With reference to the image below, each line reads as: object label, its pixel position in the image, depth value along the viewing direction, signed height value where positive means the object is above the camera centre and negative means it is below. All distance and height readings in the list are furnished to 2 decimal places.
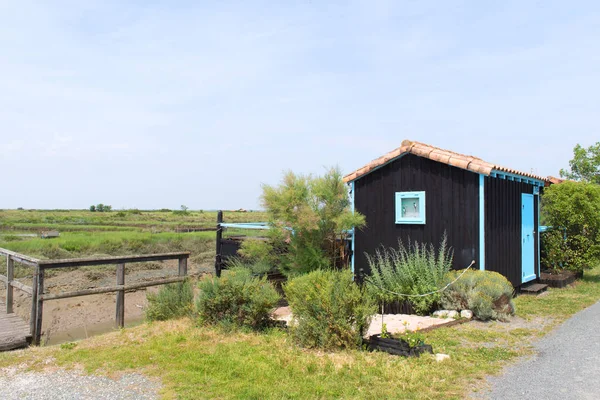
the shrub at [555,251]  12.25 -0.68
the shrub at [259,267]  10.12 -1.01
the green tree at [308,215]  9.47 +0.11
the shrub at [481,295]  7.33 -1.18
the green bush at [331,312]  5.50 -1.11
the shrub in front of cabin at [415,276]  8.06 -0.97
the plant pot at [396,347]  5.24 -1.46
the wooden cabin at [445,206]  8.75 +0.39
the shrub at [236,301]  6.54 -1.17
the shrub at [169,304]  7.71 -1.44
